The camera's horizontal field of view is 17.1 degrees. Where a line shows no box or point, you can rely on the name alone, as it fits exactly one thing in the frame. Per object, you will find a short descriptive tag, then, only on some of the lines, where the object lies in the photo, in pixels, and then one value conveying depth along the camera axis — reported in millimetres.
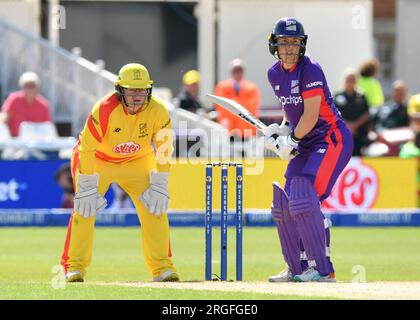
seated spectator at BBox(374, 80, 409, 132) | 18547
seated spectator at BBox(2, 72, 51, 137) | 17453
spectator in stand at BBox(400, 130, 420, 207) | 17297
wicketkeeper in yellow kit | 10250
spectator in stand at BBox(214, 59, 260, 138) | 17500
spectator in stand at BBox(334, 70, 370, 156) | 17828
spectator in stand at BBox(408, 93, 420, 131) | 17559
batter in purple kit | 9852
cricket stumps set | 10125
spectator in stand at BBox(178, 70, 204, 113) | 18031
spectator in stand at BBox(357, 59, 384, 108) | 19156
